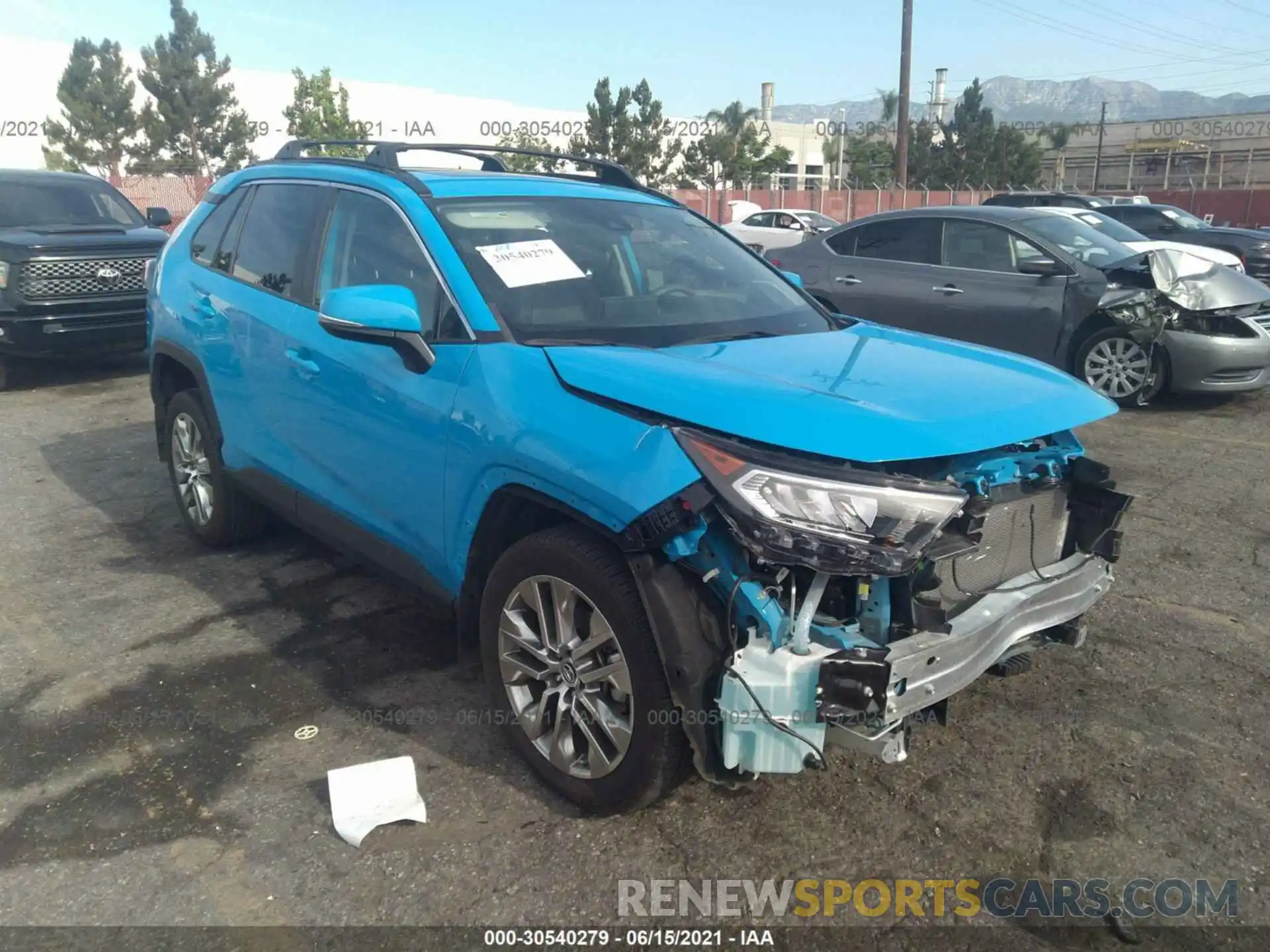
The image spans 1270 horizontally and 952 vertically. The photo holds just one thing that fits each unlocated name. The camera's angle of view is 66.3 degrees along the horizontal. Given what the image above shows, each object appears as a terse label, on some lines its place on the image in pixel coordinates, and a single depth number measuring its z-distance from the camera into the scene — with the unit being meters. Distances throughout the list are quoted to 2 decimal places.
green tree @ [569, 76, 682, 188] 45.53
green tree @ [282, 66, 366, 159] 35.72
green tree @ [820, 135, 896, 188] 62.78
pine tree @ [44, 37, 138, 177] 39.22
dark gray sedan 7.75
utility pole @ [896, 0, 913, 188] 25.94
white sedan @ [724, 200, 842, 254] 23.69
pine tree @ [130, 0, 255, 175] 40.25
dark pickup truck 8.63
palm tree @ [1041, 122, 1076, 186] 62.31
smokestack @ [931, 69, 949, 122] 72.25
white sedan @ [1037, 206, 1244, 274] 9.55
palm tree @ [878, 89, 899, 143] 72.56
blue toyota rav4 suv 2.35
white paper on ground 2.77
